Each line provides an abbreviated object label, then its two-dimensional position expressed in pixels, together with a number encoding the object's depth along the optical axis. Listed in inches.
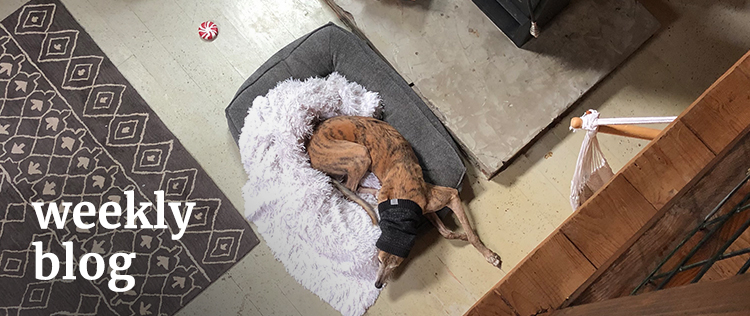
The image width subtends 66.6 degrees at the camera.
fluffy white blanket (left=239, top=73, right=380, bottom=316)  105.6
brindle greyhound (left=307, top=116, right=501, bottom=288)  100.0
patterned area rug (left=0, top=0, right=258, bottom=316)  112.3
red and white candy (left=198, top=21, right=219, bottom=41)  120.7
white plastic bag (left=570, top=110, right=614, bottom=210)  79.6
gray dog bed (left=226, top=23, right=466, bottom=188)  109.7
